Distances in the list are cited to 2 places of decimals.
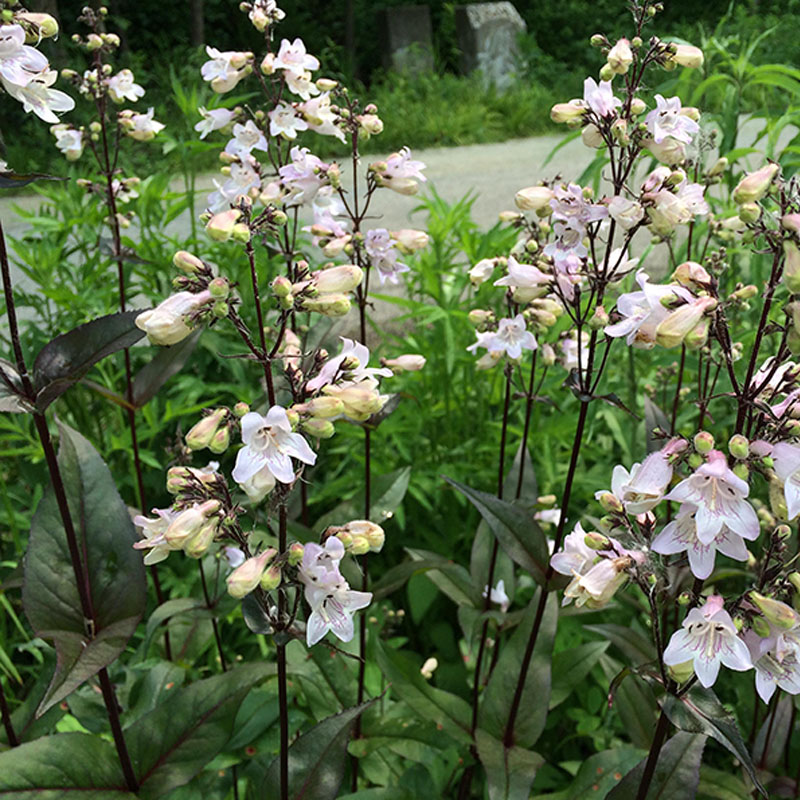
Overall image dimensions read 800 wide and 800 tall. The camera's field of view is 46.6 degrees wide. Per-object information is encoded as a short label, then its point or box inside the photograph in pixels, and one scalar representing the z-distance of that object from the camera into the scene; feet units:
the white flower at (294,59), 1.34
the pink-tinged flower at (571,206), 1.07
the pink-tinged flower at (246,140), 1.37
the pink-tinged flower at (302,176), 1.27
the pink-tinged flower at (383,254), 1.35
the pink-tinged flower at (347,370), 0.87
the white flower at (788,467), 0.75
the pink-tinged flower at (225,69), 1.39
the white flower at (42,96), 0.95
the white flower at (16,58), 0.90
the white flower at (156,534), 0.88
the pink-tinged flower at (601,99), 1.06
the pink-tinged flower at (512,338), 1.30
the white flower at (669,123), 1.05
